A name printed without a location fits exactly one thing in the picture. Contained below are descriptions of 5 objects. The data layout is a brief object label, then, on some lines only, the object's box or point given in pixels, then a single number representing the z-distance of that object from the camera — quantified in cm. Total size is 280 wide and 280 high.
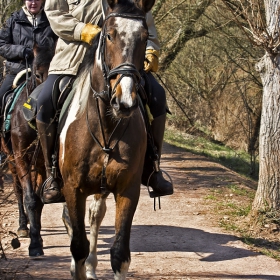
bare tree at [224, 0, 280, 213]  1797
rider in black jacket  1700
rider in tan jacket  1226
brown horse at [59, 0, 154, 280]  1019
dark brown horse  1557
